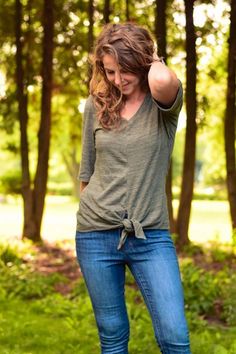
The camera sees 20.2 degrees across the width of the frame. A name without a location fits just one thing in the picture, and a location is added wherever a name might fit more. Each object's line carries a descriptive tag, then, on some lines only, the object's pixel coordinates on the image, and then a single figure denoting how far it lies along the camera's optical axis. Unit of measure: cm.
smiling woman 318
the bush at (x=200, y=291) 706
